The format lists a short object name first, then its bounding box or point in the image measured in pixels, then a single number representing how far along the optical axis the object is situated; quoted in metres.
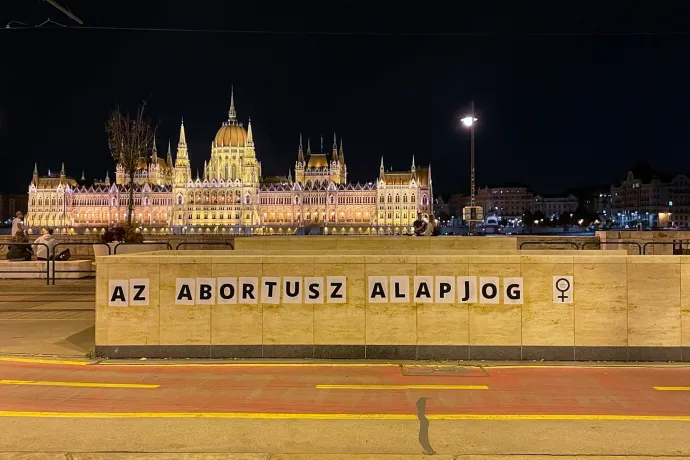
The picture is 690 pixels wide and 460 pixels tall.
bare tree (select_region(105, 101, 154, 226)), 29.04
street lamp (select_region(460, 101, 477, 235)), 26.11
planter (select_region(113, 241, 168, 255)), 17.44
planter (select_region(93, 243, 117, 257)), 18.44
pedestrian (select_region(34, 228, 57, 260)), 18.66
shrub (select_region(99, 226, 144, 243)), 20.47
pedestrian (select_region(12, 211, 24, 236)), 20.06
